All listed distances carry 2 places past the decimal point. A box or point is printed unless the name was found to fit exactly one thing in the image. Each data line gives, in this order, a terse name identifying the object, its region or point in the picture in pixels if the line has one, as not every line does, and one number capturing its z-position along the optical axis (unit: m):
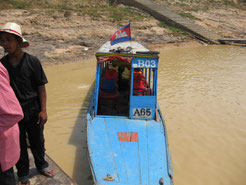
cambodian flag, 5.05
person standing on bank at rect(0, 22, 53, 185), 2.36
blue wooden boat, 3.21
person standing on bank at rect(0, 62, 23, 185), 1.81
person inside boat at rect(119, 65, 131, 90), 6.88
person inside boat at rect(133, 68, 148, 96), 5.21
